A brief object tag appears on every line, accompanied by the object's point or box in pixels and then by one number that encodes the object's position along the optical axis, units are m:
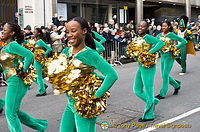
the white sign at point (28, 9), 15.95
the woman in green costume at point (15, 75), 4.16
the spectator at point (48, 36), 11.72
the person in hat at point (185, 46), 10.68
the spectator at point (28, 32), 11.71
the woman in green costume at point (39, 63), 8.09
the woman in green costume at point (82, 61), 3.02
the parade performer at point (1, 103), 6.37
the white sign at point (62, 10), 18.05
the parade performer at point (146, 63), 5.38
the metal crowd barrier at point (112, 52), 13.38
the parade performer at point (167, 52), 7.01
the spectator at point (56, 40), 11.97
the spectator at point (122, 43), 14.04
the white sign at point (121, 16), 23.25
